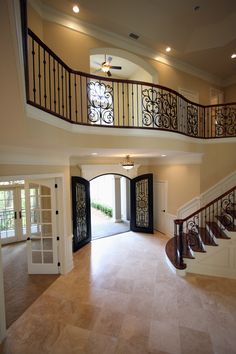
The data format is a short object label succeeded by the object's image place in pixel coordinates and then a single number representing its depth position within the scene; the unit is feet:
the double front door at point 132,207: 20.76
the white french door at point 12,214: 23.42
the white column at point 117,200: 32.58
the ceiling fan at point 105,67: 17.81
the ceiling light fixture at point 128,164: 20.26
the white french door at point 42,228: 15.47
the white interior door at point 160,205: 24.68
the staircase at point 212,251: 15.10
